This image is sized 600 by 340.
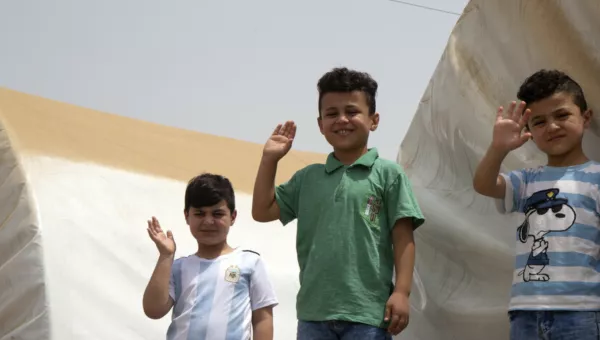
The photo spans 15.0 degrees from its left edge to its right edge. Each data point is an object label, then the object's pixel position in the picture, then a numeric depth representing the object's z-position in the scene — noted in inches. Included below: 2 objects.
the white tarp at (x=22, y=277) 266.1
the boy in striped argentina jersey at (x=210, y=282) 227.3
